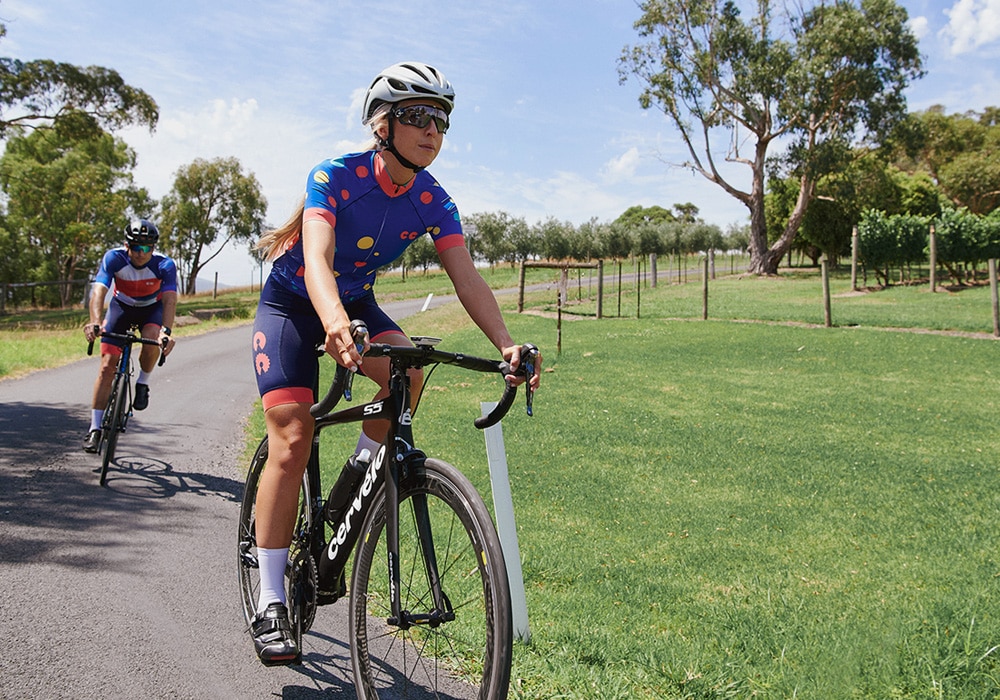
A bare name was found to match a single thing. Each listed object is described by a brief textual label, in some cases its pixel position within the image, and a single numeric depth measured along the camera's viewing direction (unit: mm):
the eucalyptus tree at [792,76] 46812
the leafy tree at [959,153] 49162
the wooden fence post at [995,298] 19734
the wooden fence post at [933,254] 32188
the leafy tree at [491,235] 69938
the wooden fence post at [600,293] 27200
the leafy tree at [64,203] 45094
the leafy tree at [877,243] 37688
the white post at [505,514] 3895
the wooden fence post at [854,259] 35094
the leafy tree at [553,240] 76812
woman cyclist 3104
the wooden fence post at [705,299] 25702
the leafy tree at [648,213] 183700
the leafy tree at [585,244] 79375
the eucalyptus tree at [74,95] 29641
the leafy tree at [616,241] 82188
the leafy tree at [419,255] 42875
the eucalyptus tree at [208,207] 54625
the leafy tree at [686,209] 188000
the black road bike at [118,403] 6812
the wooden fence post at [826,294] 22938
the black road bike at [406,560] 2508
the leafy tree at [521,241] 73500
